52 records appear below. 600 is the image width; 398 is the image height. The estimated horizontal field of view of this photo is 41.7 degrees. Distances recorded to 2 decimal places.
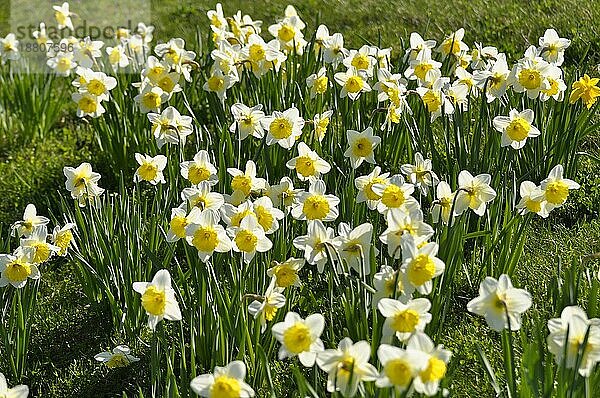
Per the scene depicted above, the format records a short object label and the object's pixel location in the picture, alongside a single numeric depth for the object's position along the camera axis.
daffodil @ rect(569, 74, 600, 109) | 3.31
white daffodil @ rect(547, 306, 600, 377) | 1.93
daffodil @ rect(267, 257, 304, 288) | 2.49
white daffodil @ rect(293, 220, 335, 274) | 2.45
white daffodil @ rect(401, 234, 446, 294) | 2.16
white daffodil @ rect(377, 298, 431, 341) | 2.04
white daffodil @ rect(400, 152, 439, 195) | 2.93
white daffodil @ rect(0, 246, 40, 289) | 2.69
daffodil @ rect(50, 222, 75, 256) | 2.85
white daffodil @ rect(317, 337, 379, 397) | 1.93
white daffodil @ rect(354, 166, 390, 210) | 2.70
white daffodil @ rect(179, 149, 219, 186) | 2.95
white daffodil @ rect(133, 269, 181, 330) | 2.35
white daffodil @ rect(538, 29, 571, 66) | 3.54
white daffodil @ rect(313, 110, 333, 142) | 3.36
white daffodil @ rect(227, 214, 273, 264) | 2.49
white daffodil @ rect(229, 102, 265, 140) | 3.33
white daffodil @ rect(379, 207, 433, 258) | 2.34
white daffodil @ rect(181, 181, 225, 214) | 2.69
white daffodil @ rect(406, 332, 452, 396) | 1.82
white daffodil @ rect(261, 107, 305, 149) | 3.15
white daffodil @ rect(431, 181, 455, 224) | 2.65
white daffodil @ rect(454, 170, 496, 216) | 2.63
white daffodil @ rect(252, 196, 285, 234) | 2.65
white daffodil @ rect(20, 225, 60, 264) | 2.74
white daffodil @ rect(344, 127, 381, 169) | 3.17
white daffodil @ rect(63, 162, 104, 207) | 3.14
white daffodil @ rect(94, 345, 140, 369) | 2.78
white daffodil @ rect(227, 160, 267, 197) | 2.86
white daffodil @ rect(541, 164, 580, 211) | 2.65
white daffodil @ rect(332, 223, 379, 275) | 2.40
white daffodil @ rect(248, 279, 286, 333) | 2.39
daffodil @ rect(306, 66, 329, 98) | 3.69
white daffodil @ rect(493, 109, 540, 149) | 3.00
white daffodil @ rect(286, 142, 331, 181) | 2.97
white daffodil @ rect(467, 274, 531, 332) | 2.06
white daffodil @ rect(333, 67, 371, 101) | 3.53
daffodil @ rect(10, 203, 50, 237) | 2.90
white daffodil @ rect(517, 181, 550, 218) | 2.68
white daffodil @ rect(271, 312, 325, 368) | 2.02
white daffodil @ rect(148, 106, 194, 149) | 3.43
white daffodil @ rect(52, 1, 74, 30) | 5.04
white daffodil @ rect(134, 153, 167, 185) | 3.16
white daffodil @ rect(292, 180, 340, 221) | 2.66
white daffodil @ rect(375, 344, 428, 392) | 1.80
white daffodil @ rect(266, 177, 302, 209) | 2.87
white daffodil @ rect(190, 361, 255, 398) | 1.94
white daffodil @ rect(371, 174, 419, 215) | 2.54
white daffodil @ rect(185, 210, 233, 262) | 2.46
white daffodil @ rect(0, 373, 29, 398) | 2.15
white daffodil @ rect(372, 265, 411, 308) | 2.19
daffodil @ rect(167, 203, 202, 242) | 2.56
